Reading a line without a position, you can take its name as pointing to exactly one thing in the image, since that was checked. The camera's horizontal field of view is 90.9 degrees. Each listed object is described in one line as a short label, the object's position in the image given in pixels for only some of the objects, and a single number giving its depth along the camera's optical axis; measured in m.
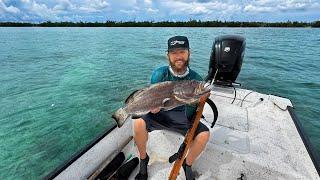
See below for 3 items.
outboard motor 3.40
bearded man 1.87
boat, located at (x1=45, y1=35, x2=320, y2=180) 1.94
